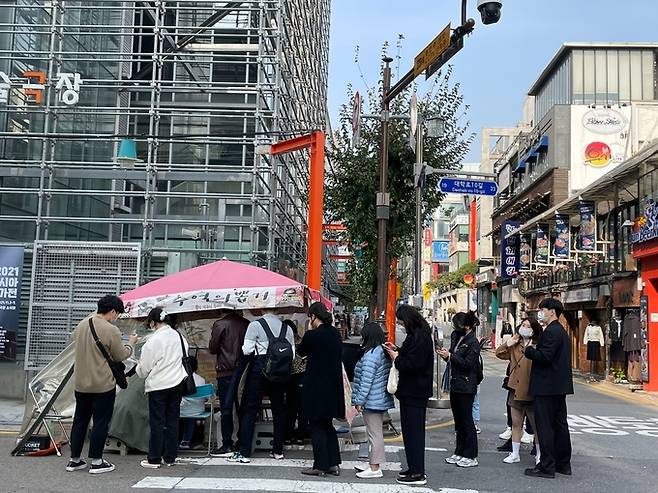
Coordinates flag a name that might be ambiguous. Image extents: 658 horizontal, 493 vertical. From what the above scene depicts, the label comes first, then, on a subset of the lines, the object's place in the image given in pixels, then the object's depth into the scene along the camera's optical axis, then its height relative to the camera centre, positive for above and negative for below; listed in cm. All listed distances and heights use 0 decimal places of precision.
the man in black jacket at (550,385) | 770 -65
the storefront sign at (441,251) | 4637 +470
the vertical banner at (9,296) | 1301 +19
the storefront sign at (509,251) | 3741 +381
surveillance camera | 855 +374
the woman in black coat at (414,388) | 719 -69
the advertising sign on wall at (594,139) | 3431 +899
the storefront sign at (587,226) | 2288 +317
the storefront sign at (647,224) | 1856 +277
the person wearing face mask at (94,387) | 750 -81
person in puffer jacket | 748 -78
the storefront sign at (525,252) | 3488 +348
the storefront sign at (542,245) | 2939 +326
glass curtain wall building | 1452 +397
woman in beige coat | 845 -67
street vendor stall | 850 +11
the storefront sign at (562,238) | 2591 +315
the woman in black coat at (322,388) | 738 -73
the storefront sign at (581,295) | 2398 +105
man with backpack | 805 -64
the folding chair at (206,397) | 877 -105
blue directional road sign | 1383 +263
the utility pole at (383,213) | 1251 +184
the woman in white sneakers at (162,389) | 779 -84
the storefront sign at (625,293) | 2055 +98
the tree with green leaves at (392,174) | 1748 +356
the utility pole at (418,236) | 1395 +165
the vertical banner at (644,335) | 1906 -22
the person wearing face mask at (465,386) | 817 -74
